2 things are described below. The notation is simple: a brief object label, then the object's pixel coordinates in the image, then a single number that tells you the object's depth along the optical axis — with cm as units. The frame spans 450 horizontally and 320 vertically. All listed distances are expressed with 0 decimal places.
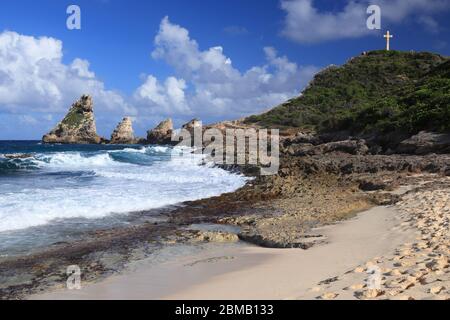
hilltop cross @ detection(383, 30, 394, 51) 5923
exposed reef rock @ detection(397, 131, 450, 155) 1984
